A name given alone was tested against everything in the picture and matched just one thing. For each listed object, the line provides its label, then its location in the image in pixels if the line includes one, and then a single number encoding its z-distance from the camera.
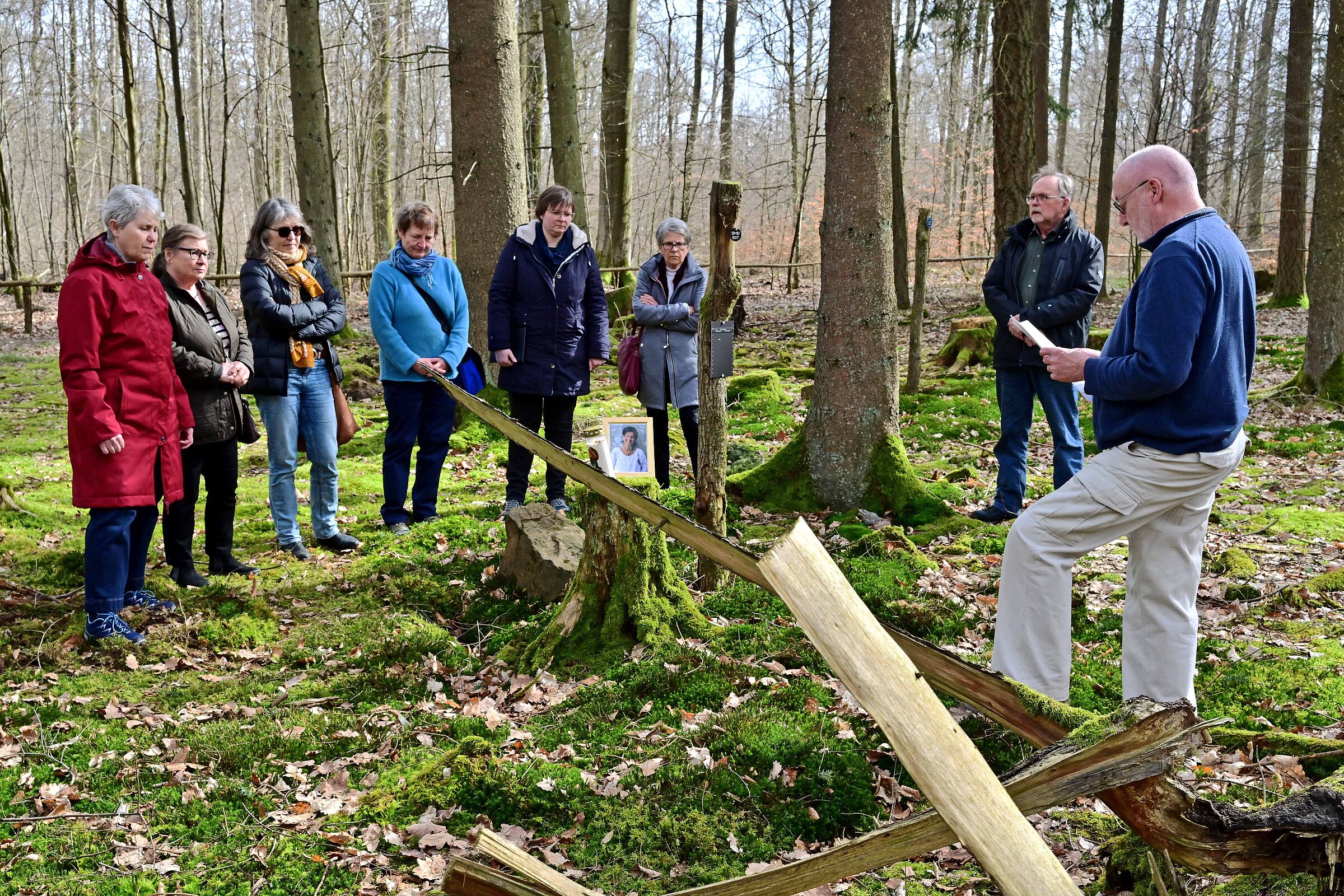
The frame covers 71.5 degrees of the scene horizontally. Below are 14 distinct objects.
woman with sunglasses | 6.02
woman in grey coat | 7.03
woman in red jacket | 4.62
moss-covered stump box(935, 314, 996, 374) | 12.34
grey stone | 5.50
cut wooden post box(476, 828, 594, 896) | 1.58
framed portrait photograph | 5.69
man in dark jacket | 6.28
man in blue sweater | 3.27
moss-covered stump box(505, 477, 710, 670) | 4.80
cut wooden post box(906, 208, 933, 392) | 8.91
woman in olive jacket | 5.45
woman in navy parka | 6.74
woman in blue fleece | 6.52
